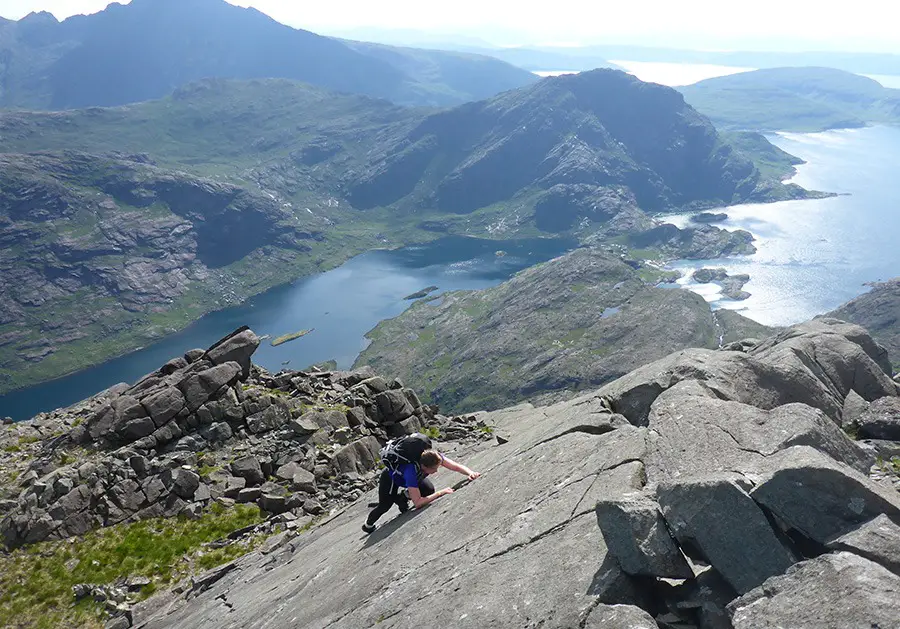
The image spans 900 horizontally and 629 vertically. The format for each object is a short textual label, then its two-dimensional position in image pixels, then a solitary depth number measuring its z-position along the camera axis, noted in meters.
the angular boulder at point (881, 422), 24.17
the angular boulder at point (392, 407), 49.34
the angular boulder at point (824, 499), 11.47
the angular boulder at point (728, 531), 11.60
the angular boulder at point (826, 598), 9.58
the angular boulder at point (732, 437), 15.04
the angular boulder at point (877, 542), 10.53
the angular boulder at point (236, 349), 50.78
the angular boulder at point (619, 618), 11.37
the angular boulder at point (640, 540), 12.14
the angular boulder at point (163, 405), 43.97
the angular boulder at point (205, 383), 45.28
